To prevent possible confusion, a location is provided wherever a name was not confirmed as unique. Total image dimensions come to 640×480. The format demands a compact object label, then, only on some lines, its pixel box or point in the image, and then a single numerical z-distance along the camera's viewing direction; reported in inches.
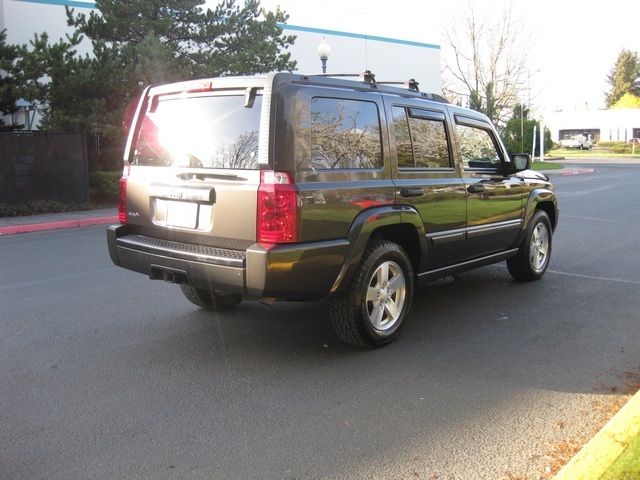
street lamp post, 730.2
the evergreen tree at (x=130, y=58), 665.0
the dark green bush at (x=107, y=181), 701.3
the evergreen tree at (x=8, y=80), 635.5
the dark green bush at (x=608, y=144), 2637.3
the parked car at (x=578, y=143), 2704.0
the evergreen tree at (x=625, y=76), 4047.7
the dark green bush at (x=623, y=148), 2395.4
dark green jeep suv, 170.1
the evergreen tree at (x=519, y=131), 1454.2
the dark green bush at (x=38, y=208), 609.3
